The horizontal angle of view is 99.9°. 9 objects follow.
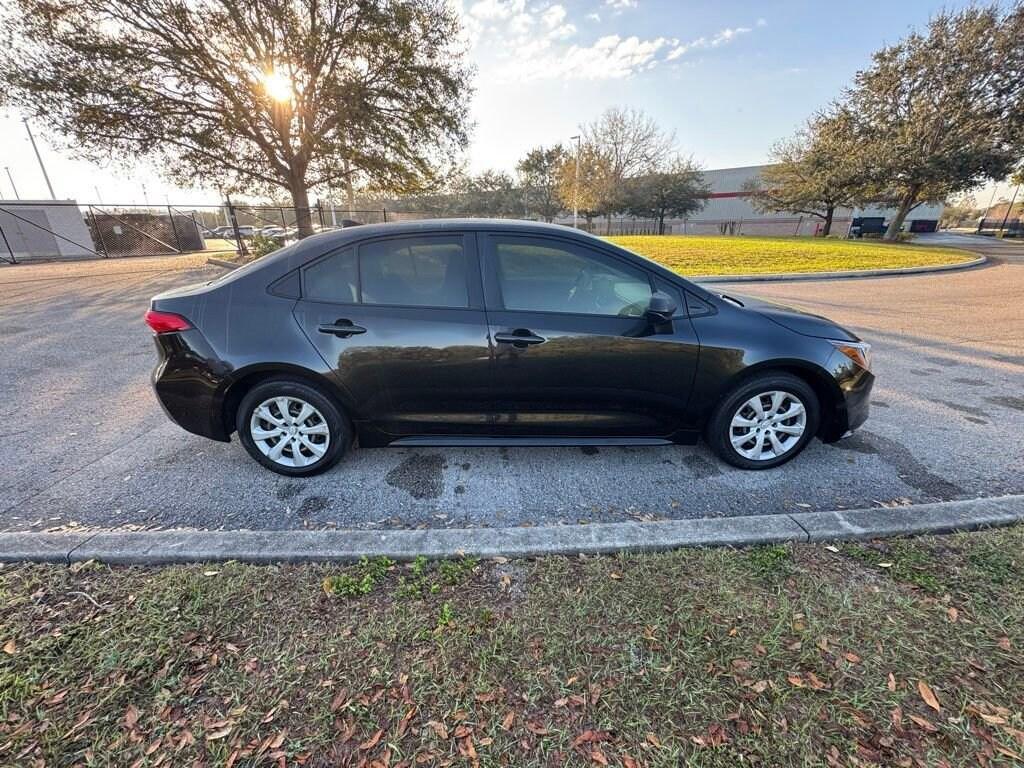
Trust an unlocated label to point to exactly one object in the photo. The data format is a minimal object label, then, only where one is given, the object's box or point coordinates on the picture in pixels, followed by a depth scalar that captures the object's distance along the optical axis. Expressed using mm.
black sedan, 2670
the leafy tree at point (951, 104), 21109
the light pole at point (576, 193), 34962
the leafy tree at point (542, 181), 47916
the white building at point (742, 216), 42875
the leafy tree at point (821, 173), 26359
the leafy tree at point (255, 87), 11688
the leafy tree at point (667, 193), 38750
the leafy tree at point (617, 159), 36156
